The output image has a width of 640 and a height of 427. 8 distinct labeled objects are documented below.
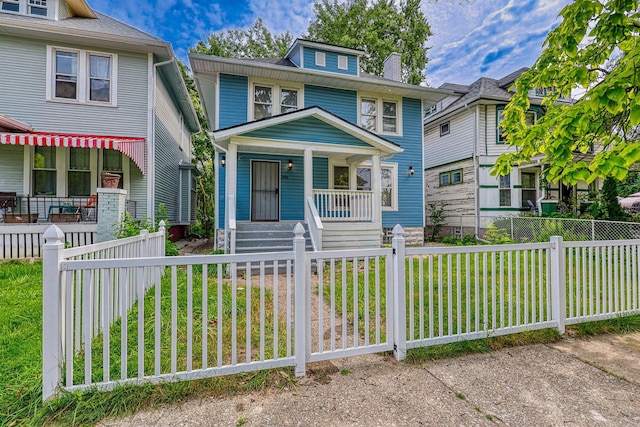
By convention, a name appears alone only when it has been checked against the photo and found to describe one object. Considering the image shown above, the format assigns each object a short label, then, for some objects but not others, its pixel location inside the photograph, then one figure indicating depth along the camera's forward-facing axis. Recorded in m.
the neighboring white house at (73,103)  8.30
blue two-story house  8.23
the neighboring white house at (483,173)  12.73
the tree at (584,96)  2.58
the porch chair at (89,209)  8.27
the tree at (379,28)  20.33
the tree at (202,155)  18.98
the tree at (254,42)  22.69
